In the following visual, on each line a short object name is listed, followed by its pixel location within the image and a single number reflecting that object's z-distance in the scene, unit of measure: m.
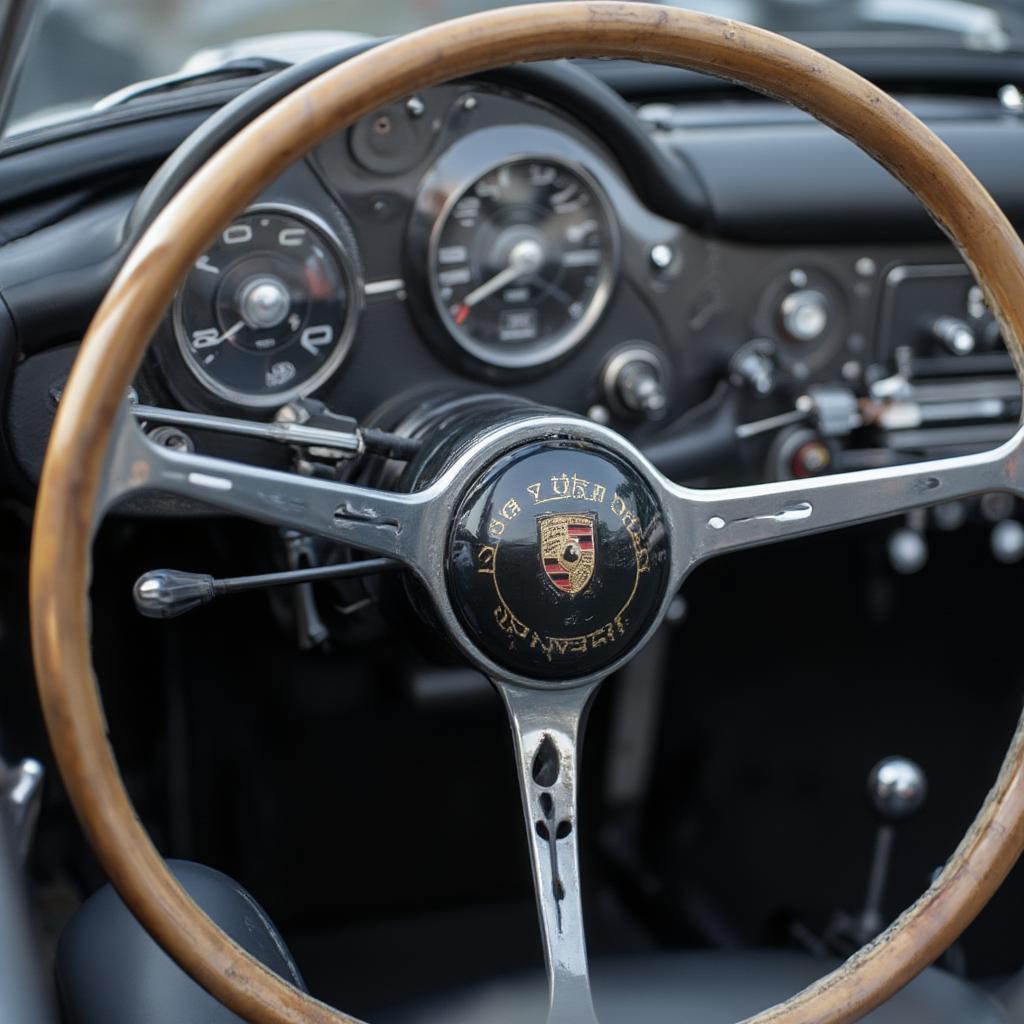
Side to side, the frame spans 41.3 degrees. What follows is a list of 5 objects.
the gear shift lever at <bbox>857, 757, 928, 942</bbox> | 1.85
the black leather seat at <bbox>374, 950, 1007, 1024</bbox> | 1.37
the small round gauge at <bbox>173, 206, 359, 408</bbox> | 1.45
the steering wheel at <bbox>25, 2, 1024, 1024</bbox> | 0.97
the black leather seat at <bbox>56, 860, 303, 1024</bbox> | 1.17
